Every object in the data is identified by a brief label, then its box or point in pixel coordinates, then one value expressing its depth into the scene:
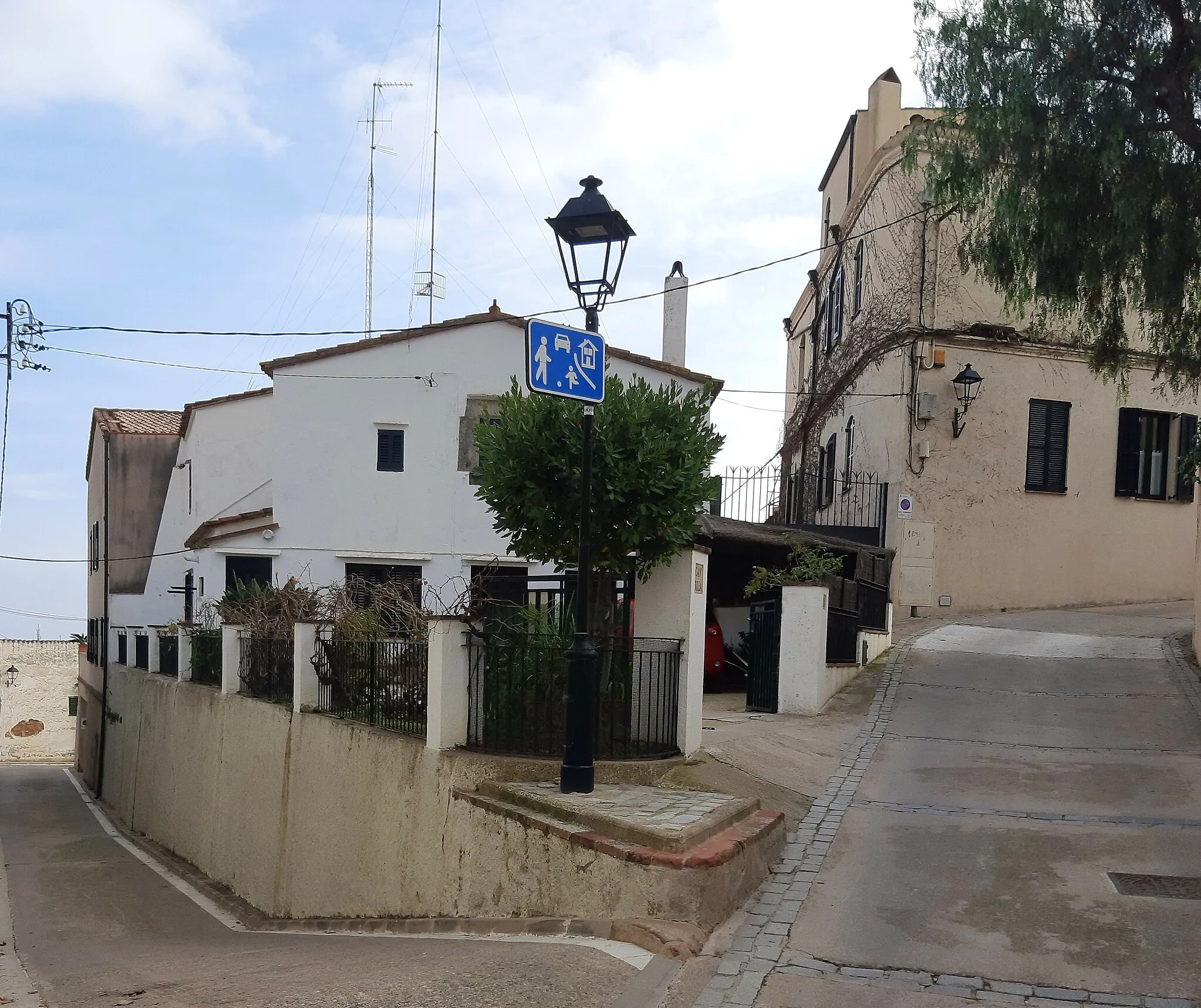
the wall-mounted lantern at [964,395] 19.83
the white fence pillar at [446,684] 8.80
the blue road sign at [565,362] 7.65
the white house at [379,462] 22.16
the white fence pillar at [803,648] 12.77
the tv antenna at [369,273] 27.02
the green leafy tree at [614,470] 8.82
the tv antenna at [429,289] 25.52
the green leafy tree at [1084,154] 11.48
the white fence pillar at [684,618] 9.25
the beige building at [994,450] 20.05
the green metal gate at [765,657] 13.10
